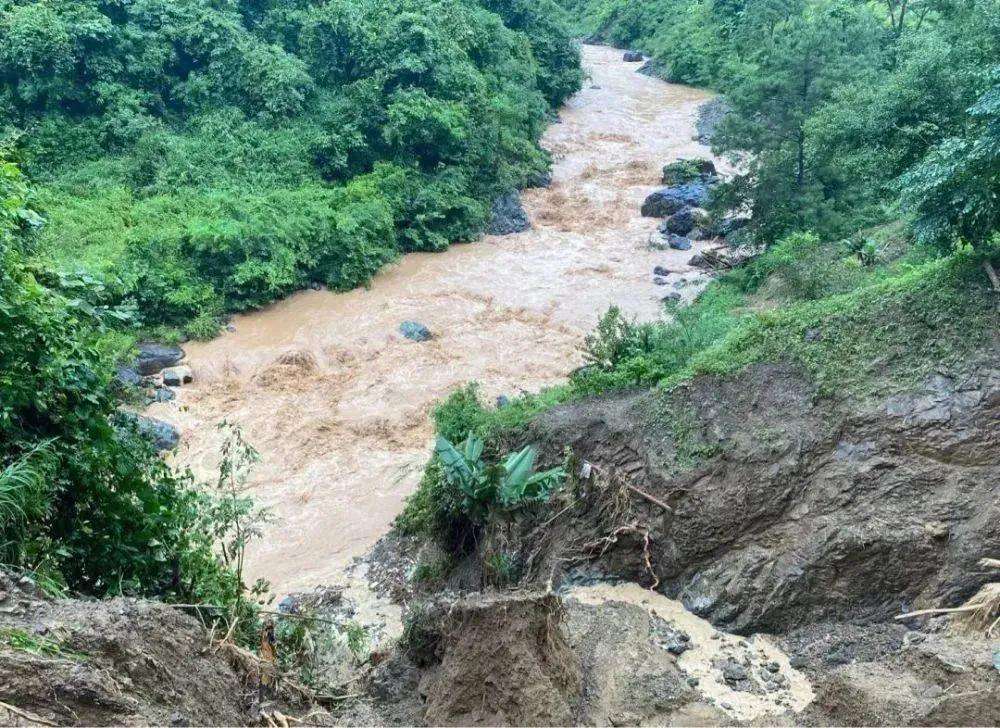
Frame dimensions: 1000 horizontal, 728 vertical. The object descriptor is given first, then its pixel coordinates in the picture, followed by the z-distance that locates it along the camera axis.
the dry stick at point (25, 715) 3.83
